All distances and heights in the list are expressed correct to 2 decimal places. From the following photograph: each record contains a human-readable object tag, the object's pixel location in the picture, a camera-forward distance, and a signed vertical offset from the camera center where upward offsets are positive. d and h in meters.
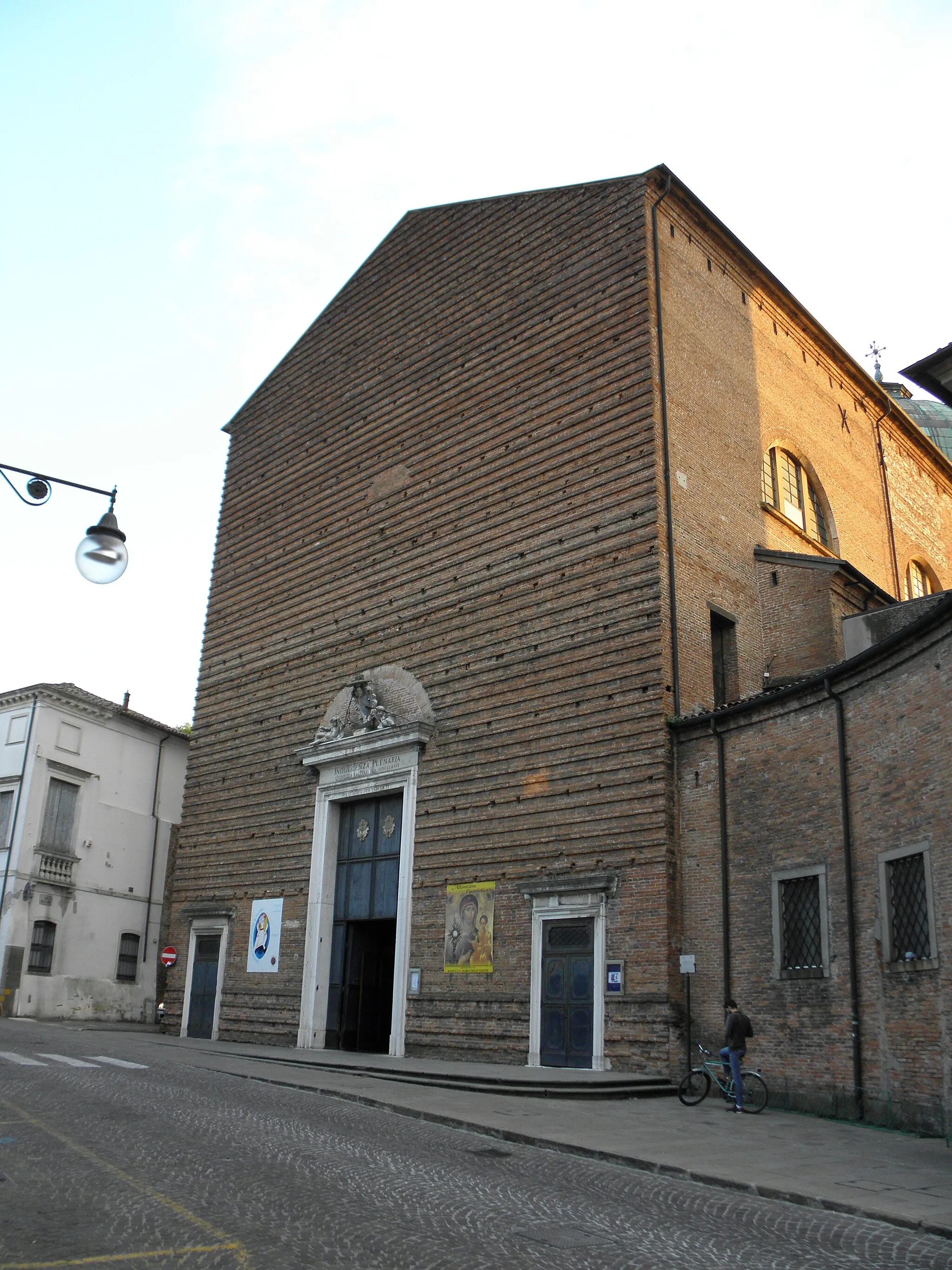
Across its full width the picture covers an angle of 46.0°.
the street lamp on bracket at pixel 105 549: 8.12 +2.91
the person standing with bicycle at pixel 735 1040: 13.47 -0.52
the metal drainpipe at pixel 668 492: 17.23 +7.80
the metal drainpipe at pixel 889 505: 26.97 +11.57
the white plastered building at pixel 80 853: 29.81 +3.12
